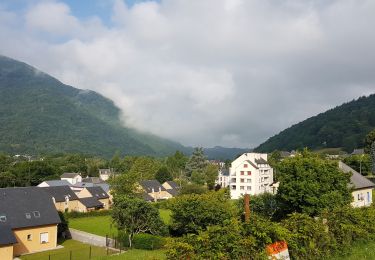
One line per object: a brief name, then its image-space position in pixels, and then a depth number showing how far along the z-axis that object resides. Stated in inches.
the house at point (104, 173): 5270.7
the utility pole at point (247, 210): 541.1
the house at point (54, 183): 3184.1
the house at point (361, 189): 1464.1
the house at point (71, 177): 4089.8
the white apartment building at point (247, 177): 2925.7
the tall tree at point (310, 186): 1029.8
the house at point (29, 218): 1264.8
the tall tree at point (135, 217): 1230.9
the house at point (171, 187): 3453.7
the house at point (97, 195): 2709.2
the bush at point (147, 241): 1205.7
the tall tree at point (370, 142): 3174.2
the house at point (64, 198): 2352.4
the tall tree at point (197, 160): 4106.8
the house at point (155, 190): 3195.1
